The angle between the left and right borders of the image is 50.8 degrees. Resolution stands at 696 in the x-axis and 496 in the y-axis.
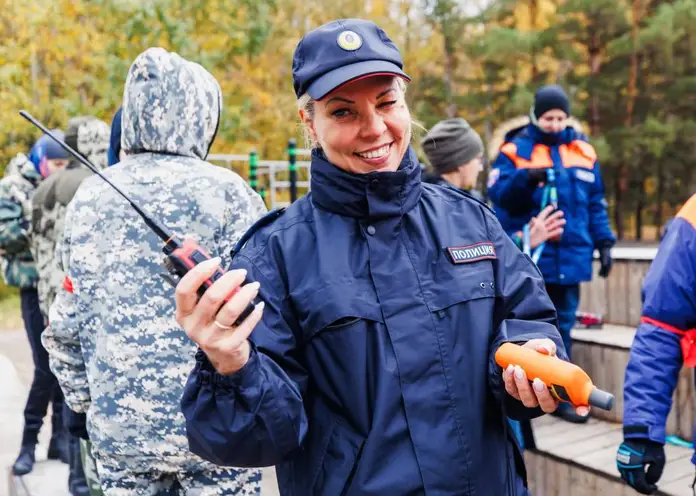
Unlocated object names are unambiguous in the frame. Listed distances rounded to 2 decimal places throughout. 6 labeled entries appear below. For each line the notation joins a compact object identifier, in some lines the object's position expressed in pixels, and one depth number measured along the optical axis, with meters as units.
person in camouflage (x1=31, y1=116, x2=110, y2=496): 4.54
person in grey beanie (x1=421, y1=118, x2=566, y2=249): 4.45
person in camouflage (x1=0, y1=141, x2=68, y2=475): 5.34
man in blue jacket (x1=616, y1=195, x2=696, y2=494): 2.34
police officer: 1.53
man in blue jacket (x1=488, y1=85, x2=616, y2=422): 4.86
